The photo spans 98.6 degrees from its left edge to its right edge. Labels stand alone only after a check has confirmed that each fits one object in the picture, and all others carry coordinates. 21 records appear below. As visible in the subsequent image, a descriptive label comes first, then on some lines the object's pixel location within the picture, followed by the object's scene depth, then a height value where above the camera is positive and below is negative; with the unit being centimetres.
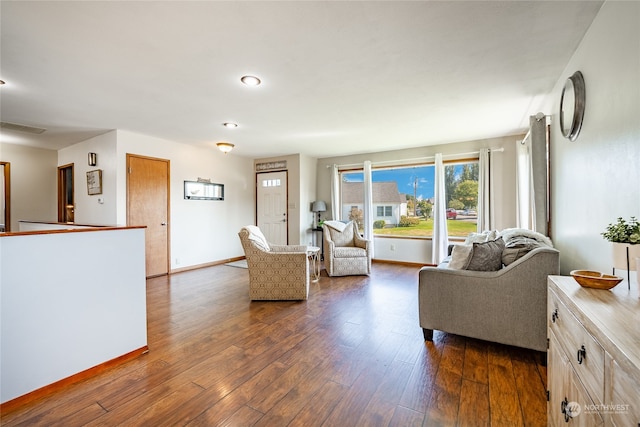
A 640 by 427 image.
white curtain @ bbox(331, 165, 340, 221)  606 +42
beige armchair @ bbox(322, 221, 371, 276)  458 -65
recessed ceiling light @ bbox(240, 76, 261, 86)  249 +124
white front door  615 +22
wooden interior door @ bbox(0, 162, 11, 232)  492 +44
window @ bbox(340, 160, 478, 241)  504 +32
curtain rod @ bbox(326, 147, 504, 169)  463 +106
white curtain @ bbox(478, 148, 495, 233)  461 +34
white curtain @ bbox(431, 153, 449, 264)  497 -12
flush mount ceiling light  464 +117
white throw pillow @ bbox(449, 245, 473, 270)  227 -37
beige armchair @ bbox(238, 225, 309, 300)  332 -70
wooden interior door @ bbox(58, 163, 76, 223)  540 +46
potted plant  108 -13
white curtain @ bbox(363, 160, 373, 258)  566 +21
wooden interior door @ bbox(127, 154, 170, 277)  430 +19
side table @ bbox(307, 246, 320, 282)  406 -65
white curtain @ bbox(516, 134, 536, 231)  398 +36
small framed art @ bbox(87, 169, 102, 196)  435 +55
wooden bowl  109 -28
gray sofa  196 -67
